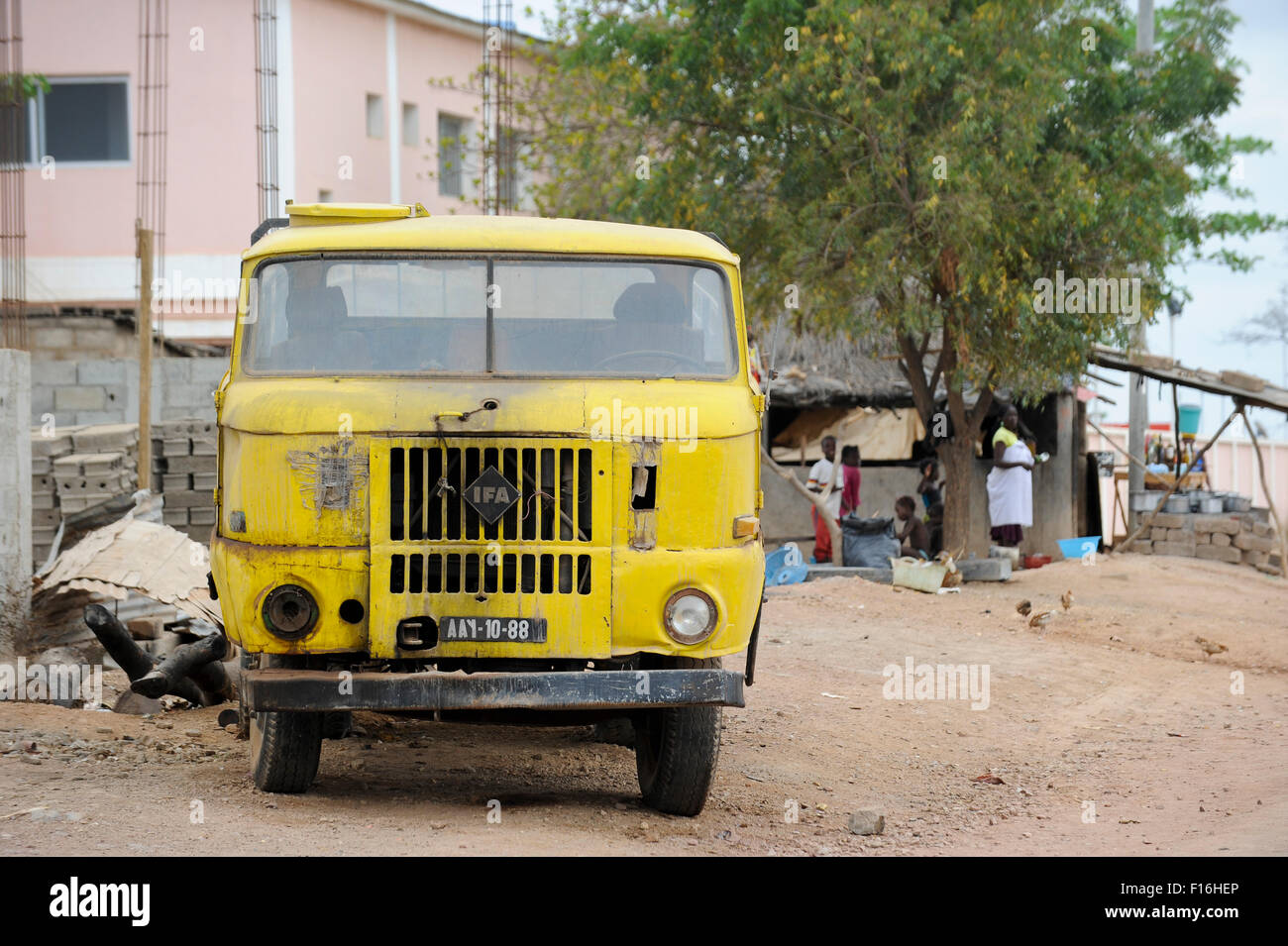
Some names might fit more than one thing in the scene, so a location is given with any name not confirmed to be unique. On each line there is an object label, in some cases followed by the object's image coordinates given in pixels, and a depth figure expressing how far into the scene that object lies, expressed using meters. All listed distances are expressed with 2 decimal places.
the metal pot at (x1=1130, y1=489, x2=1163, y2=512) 20.52
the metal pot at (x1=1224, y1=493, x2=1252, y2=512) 20.31
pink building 22.36
